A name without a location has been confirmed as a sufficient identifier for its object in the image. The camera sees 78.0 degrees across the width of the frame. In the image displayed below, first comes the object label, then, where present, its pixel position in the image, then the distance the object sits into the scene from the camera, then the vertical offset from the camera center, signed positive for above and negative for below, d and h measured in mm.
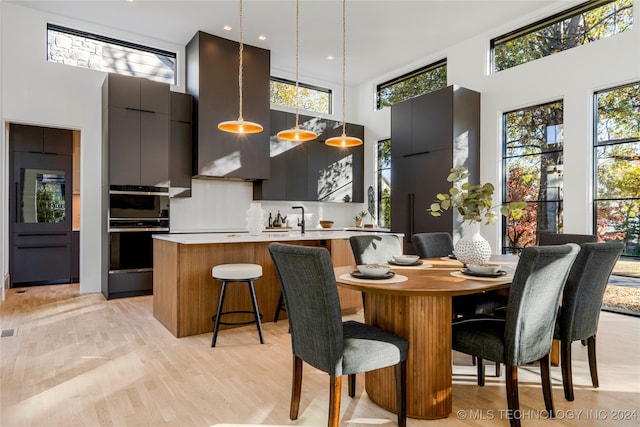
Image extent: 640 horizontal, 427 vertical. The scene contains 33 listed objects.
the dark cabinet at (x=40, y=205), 5590 +107
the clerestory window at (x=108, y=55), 5191 +2214
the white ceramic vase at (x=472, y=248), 2512 -224
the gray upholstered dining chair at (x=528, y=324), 1812 -539
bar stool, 3270 -533
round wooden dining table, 2018 -621
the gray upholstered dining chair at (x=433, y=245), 3445 -283
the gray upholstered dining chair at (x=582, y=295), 2170 -467
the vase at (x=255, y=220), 3949 -74
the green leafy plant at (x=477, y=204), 2531 +59
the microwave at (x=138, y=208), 4977 +56
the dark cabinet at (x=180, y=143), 5527 +984
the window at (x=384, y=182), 7242 +564
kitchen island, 3471 -592
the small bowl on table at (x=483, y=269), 2256 -320
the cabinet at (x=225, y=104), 5559 +1592
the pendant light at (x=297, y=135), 3955 +788
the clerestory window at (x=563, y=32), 4344 +2208
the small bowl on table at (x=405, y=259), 2664 -315
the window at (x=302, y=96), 6942 +2157
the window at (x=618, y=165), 4164 +526
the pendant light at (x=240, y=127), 3697 +817
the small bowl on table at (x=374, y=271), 2133 -314
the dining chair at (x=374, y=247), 2932 -265
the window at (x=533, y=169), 4836 +564
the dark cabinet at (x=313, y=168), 6484 +800
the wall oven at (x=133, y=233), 4984 -261
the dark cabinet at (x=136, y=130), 4988 +1074
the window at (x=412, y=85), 6336 +2221
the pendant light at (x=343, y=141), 4164 +768
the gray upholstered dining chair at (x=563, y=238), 3369 -221
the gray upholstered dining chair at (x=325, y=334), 1713 -562
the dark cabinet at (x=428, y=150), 5340 +896
